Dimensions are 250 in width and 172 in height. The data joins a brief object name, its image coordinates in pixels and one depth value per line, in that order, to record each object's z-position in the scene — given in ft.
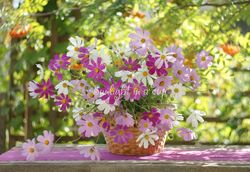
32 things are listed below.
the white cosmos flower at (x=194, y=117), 8.17
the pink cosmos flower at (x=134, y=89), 7.70
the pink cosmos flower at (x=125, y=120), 7.76
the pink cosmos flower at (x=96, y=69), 7.79
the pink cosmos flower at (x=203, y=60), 8.32
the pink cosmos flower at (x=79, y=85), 8.04
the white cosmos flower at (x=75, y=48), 8.11
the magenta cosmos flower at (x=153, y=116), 7.83
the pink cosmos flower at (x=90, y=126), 7.83
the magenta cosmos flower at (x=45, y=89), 8.16
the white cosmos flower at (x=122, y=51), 8.02
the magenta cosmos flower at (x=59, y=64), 8.12
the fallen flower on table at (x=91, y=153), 7.88
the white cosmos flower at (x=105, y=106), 7.67
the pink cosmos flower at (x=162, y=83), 7.85
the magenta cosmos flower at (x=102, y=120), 7.76
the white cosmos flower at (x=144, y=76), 7.71
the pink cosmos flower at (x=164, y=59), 7.74
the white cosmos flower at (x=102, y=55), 7.95
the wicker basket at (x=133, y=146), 8.09
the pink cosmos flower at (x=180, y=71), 8.01
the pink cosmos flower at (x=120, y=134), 7.86
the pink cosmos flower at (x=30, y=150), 7.95
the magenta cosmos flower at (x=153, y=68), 7.73
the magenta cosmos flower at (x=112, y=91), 7.65
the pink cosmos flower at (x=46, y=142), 8.02
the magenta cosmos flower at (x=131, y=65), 7.81
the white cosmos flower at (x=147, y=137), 7.82
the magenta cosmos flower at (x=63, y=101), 8.05
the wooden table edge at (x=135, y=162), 7.60
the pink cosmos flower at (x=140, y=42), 7.90
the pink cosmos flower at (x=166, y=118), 7.89
